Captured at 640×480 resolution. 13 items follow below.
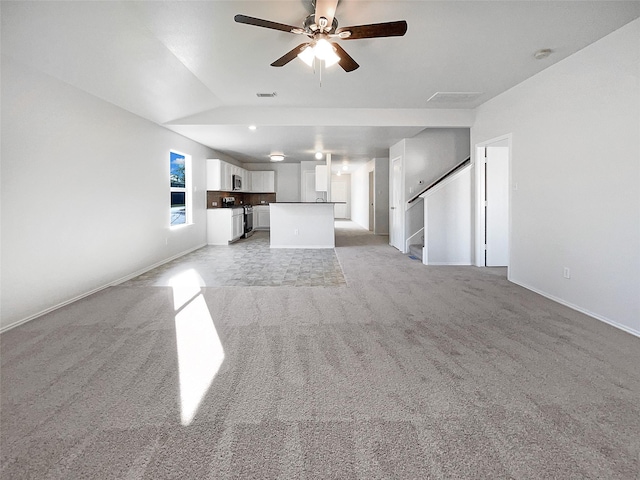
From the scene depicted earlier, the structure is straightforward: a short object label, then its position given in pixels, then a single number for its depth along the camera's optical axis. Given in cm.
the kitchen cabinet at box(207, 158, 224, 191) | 847
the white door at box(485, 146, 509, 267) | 558
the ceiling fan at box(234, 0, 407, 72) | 239
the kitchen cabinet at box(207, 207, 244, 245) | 855
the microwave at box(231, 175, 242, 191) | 952
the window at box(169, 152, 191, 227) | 676
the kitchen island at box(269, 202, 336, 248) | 794
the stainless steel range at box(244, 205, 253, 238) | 1026
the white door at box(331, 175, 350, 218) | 1725
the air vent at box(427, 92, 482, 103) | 487
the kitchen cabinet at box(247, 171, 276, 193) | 1186
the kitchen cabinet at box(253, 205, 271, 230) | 1211
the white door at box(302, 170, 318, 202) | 1115
